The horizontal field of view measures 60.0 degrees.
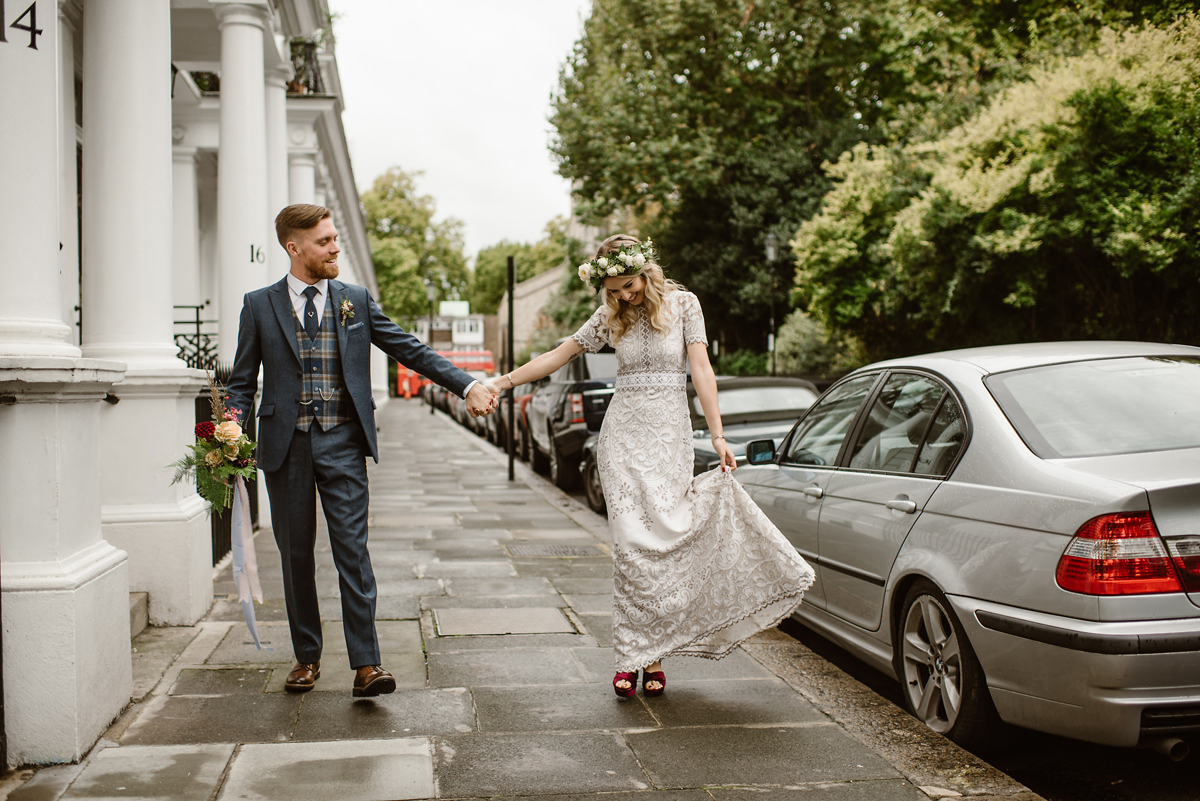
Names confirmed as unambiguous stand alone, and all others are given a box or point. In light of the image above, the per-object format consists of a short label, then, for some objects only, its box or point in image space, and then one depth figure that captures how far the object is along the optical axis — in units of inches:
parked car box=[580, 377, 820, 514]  343.6
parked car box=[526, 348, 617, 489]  474.9
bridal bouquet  164.6
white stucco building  137.1
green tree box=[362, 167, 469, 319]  2436.0
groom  164.2
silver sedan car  123.1
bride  169.5
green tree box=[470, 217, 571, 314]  3722.9
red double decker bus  2050.9
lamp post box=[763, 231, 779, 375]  1138.0
